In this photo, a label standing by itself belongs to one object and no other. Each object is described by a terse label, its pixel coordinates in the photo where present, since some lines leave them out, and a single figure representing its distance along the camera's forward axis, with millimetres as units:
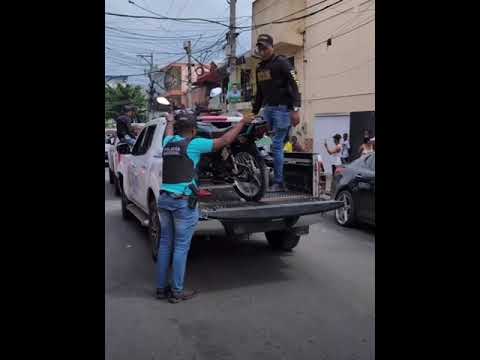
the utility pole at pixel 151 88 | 40200
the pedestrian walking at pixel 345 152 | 14008
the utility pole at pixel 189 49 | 31209
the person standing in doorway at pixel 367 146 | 11234
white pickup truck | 5020
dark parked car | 7734
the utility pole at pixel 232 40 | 18031
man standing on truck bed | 5926
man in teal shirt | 4668
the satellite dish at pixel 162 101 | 8086
